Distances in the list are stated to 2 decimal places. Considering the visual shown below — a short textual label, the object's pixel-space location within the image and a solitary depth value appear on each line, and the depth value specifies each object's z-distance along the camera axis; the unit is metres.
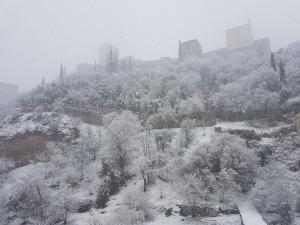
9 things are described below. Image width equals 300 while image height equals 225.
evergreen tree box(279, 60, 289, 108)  33.49
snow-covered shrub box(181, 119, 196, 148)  29.78
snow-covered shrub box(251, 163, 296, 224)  20.32
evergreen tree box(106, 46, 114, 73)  62.56
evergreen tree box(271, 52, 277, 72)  40.94
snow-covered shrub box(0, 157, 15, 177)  28.90
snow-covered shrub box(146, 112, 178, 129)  34.28
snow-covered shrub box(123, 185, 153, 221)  22.20
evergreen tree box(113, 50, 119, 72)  63.90
